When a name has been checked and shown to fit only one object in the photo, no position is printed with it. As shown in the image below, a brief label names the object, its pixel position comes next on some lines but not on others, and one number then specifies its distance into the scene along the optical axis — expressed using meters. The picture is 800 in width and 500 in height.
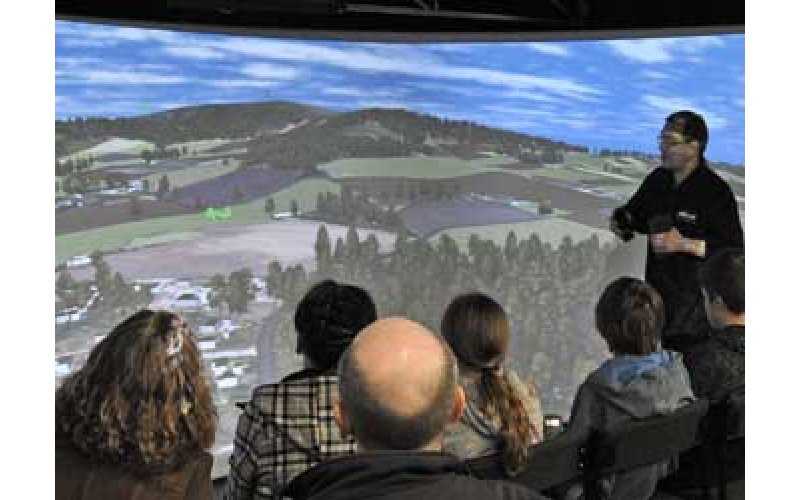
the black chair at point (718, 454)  3.51
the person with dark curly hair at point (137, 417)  2.15
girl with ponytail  3.00
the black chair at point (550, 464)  2.89
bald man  1.49
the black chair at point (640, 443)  3.13
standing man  4.93
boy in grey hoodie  3.43
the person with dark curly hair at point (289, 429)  2.60
